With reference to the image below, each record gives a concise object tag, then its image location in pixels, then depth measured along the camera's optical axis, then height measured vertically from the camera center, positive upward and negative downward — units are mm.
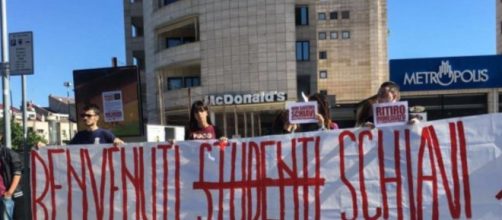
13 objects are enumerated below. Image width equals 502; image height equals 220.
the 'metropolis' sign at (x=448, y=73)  26797 +926
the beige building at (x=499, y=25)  58125 +6622
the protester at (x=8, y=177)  6045 -719
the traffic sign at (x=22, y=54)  8523 +758
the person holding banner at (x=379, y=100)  5246 -45
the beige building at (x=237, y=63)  36094 +2347
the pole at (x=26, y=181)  6250 -790
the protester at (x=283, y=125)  6160 -282
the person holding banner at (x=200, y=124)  5977 -236
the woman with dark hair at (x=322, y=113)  5832 -161
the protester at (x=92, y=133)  5902 -294
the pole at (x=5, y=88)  8953 +288
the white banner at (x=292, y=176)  5043 -723
